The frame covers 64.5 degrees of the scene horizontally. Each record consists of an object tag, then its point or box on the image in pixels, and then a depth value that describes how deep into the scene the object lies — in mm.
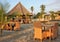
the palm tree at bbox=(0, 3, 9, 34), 2856
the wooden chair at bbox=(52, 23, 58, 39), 2447
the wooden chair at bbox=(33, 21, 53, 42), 2278
